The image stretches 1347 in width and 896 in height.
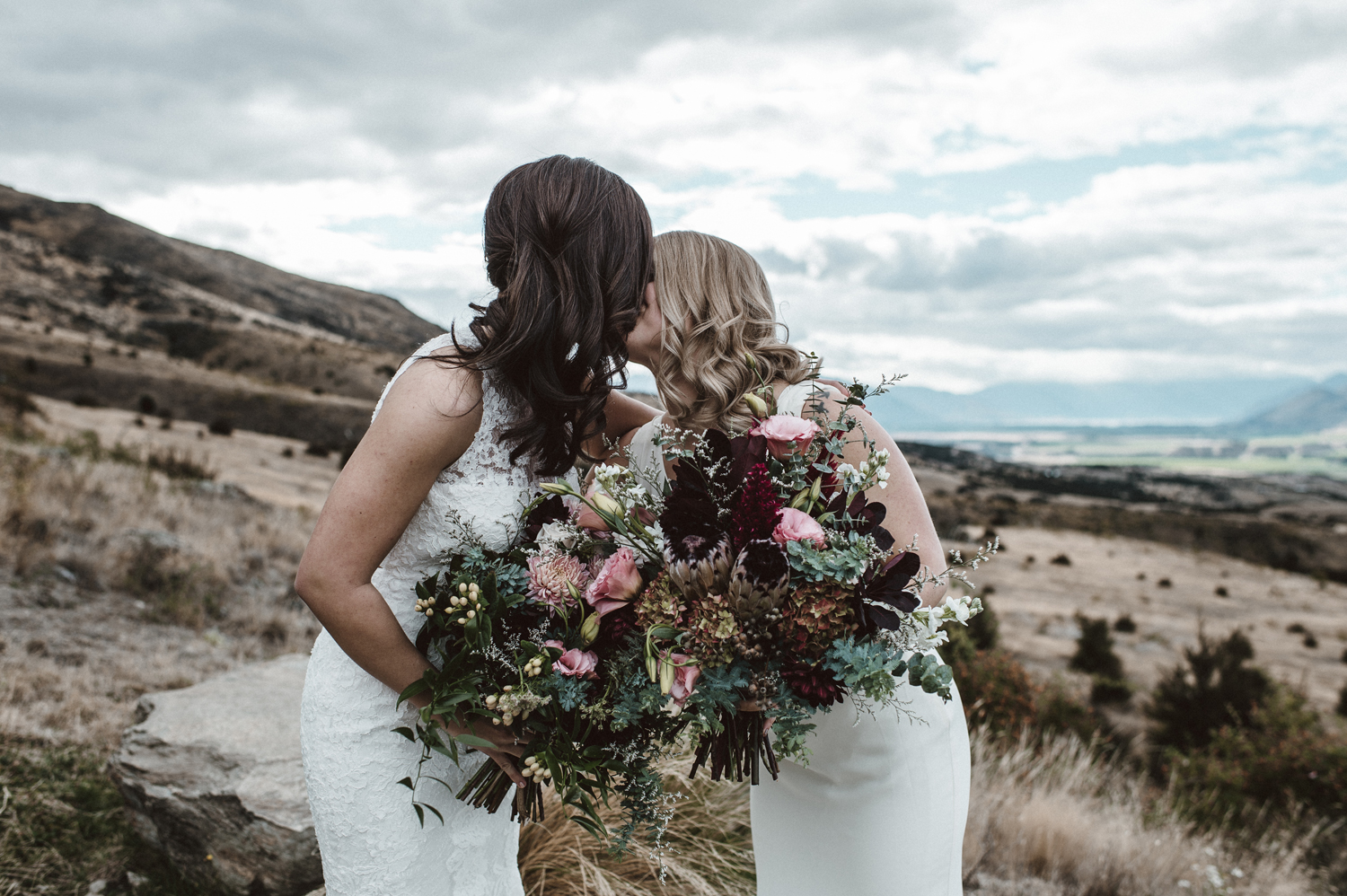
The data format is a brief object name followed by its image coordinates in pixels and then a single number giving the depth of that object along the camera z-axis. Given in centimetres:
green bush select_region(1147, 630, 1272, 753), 1179
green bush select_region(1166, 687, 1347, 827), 813
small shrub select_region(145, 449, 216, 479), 1548
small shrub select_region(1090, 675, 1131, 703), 1600
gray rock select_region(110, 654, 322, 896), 362
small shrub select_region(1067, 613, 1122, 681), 1805
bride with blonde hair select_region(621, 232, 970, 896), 261
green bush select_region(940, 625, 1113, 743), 859
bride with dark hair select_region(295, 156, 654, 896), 201
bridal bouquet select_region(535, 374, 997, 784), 174
